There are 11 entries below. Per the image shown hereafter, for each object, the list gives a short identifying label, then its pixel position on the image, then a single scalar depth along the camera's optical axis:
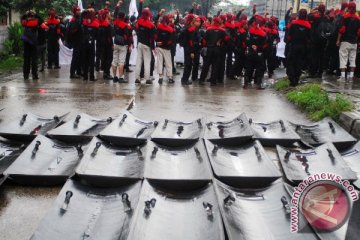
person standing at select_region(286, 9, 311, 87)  10.53
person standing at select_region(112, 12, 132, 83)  11.47
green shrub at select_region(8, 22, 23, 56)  18.03
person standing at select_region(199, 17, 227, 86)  11.45
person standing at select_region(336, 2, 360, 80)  10.87
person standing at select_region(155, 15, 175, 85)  11.45
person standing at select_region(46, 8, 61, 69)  13.92
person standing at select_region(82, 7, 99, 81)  11.27
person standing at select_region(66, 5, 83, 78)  11.42
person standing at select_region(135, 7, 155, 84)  11.22
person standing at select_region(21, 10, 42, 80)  11.28
